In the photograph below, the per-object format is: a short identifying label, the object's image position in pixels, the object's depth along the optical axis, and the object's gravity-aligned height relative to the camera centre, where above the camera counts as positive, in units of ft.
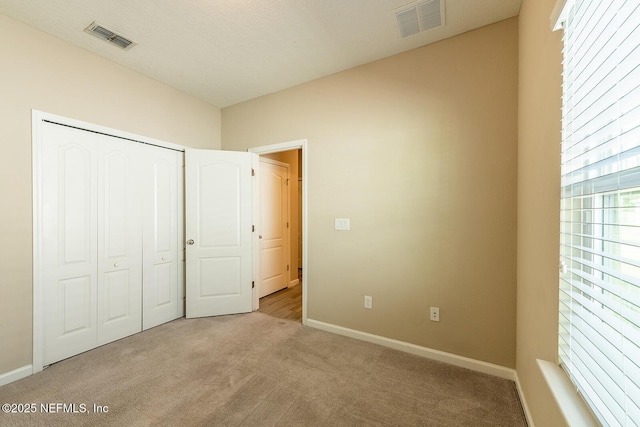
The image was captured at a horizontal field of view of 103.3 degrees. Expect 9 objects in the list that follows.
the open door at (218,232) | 10.52 -0.84
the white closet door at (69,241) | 7.27 -0.87
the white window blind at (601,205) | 2.27 +0.10
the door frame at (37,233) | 6.95 -0.60
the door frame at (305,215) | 9.75 -0.12
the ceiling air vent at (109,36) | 6.95 +5.08
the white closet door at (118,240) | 8.38 -0.98
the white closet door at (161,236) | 9.61 -0.95
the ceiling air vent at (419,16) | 6.21 +5.07
